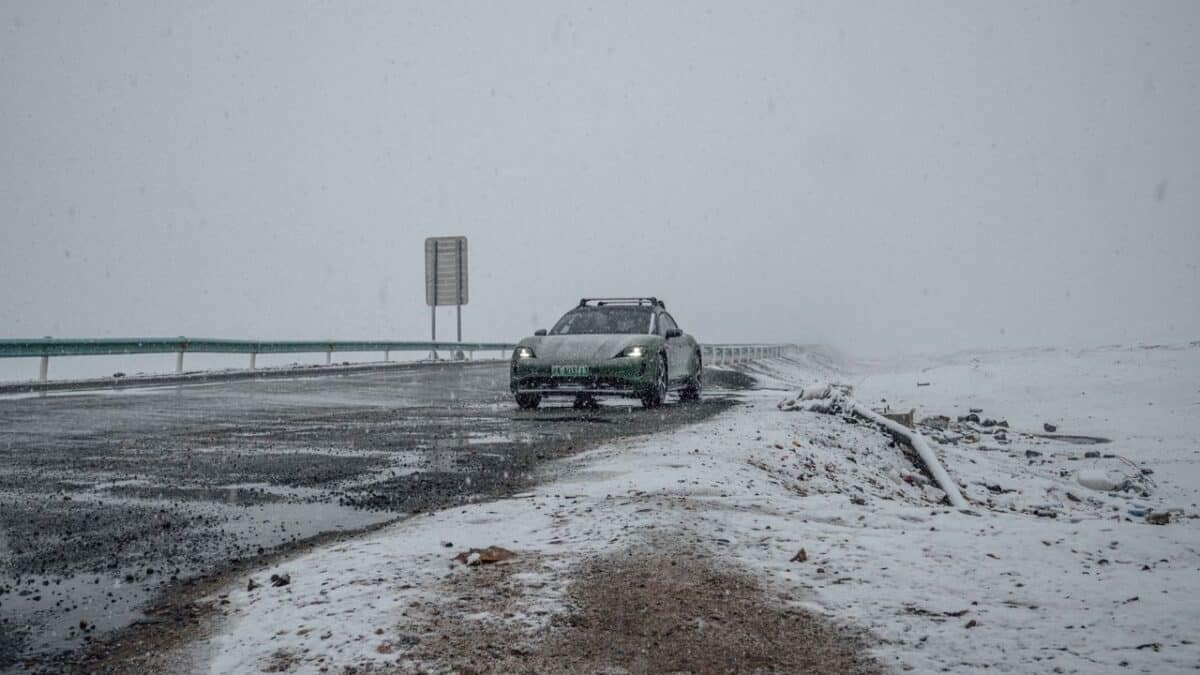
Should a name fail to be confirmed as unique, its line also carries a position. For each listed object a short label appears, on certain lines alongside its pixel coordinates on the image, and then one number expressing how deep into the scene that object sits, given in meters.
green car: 11.84
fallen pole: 6.69
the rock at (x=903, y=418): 12.93
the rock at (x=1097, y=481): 8.67
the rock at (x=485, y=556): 3.68
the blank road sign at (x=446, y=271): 44.50
